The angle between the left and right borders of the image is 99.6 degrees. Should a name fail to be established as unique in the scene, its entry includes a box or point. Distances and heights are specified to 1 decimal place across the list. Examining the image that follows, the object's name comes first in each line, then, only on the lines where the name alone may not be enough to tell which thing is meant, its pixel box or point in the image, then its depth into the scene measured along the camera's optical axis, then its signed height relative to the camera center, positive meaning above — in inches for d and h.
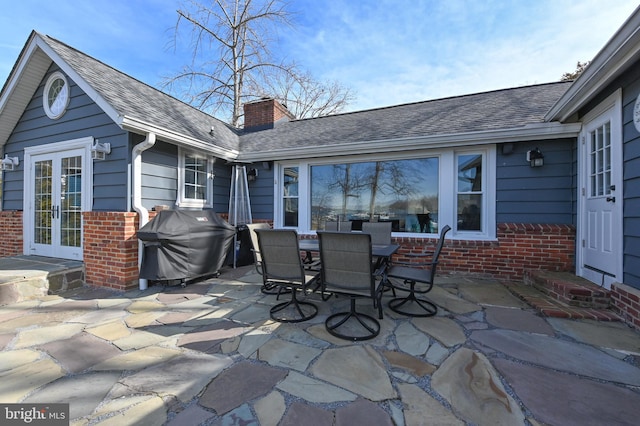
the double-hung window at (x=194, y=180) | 207.9 +27.1
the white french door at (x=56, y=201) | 194.1 +8.3
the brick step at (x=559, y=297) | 121.2 -43.5
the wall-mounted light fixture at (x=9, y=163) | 222.7 +40.5
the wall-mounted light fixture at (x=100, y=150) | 171.8 +40.0
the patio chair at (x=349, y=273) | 101.3 -23.0
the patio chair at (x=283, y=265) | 118.0 -23.1
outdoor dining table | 133.9 -18.9
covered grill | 161.9 -20.7
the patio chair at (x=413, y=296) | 121.0 -41.0
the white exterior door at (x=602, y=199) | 129.6 +9.1
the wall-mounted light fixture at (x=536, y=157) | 177.0 +38.6
